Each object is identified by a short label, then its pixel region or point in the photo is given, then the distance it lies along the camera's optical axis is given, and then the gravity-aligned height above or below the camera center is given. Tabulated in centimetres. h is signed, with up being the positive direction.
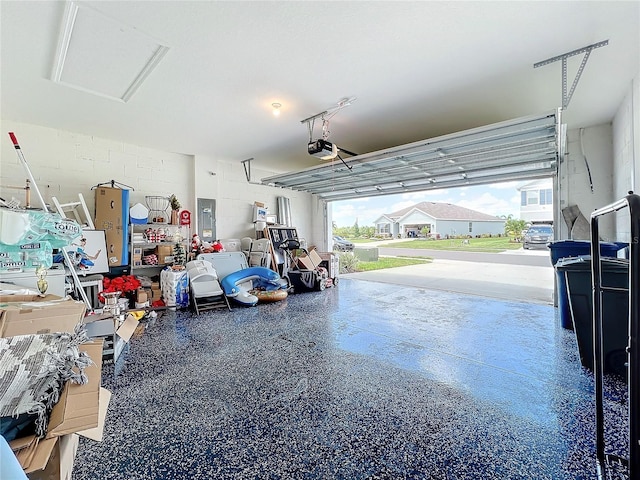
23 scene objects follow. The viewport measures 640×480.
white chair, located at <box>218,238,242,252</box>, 647 -6
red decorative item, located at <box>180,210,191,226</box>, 558 +51
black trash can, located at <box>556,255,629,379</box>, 230 -66
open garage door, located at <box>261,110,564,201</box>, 346 +128
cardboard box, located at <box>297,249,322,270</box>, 652 -49
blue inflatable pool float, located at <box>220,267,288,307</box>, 486 -78
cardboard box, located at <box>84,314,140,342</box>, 251 -75
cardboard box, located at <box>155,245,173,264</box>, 518 -20
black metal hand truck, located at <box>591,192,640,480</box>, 91 -34
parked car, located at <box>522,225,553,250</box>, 705 -3
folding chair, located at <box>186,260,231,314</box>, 466 -78
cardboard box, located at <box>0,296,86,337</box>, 179 -48
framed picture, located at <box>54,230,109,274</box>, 394 -12
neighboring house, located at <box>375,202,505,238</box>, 1076 +63
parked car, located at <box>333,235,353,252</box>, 1081 -20
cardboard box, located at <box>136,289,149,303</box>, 452 -86
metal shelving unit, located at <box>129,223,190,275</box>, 488 +1
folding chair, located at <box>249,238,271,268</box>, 627 -30
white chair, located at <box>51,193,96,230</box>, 433 +55
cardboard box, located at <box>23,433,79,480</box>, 101 -86
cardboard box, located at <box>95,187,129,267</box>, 457 +40
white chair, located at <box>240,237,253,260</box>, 660 -8
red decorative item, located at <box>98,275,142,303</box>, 440 -65
